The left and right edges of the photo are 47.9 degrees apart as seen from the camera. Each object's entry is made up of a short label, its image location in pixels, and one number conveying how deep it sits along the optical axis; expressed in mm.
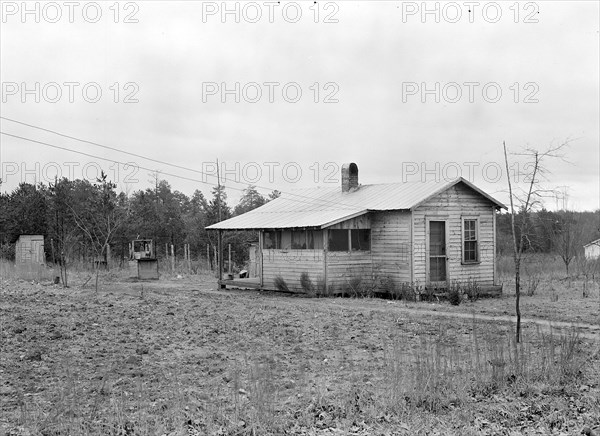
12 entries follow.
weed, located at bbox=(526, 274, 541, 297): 22062
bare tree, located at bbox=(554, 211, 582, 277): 30703
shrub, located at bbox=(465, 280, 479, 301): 22000
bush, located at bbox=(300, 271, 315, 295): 22359
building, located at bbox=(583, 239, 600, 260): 55175
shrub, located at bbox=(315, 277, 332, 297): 22078
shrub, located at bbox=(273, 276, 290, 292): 23938
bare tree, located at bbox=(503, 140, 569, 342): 11336
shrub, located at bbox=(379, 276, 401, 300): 22109
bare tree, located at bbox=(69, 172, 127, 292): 39781
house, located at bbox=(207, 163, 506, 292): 21953
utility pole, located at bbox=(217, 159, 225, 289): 26612
